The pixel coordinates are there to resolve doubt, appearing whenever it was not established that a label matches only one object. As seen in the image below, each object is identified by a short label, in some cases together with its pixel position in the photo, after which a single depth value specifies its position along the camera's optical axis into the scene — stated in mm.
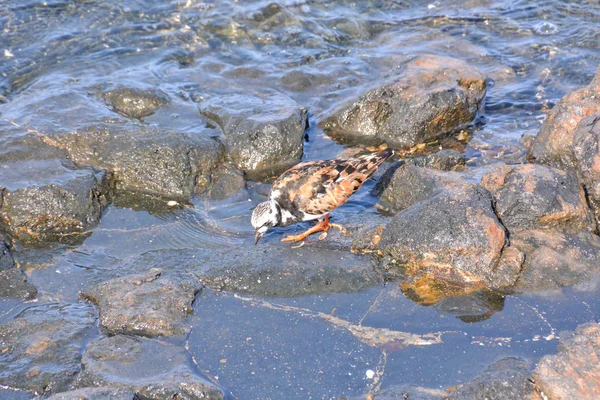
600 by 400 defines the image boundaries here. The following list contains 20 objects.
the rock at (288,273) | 11578
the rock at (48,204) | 13609
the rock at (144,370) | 9031
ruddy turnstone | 13055
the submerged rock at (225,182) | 15008
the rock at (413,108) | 16766
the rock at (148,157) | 15023
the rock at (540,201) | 12117
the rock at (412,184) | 13395
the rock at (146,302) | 10586
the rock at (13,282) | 11766
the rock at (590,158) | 13000
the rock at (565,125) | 14039
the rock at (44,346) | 9680
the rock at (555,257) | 11305
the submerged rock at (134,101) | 17625
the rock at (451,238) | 11367
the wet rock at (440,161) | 15172
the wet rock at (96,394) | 8562
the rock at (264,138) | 15812
